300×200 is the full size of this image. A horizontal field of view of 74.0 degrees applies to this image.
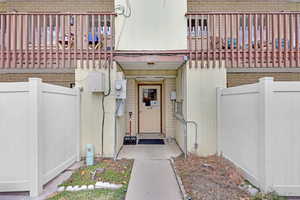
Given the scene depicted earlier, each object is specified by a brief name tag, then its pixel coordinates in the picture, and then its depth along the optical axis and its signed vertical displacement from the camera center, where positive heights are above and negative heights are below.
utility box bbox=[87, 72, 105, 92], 4.95 +0.50
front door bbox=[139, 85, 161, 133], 8.80 -0.27
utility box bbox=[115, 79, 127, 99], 5.13 +0.34
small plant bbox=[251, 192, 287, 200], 3.03 -1.46
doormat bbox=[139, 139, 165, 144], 7.16 -1.43
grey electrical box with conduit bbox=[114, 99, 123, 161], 5.24 -0.81
